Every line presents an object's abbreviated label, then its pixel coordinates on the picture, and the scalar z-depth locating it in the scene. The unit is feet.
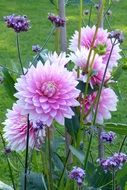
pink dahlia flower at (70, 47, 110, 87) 3.35
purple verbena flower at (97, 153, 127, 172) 3.44
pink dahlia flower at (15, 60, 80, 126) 3.00
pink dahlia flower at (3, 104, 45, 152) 3.47
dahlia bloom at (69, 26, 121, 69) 3.60
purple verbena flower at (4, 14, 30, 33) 3.52
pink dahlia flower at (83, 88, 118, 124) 3.42
